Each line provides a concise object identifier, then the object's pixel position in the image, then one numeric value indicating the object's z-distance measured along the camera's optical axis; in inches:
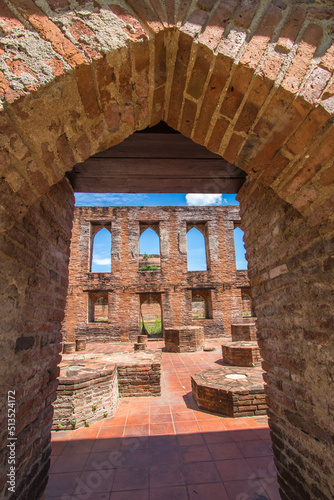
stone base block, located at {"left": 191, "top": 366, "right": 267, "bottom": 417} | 157.5
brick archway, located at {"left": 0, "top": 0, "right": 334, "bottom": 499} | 41.2
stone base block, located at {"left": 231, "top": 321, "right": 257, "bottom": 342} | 359.6
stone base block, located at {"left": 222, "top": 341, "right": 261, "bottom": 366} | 273.3
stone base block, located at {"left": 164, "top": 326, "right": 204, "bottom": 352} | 378.6
